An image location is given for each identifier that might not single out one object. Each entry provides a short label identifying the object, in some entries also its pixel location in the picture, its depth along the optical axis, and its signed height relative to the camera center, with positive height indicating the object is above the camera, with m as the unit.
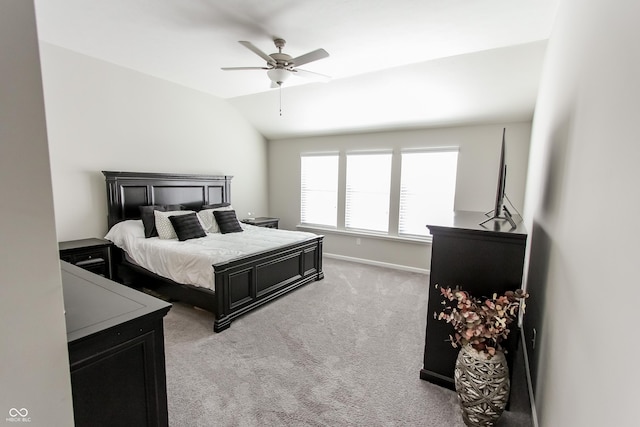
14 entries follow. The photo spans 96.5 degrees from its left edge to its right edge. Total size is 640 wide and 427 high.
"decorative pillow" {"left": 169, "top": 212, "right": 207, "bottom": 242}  3.90 -0.69
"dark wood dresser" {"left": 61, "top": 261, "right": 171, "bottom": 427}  1.04 -0.70
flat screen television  2.24 -0.07
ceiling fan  2.58 +1.12
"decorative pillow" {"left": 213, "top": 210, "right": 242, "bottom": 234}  4.55 -0.71
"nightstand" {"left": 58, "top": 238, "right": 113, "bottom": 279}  3.38 -0.96
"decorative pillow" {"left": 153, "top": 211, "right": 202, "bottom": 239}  3.90 -0.68
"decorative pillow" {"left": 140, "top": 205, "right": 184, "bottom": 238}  3.93 -0.61
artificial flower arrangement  1.69 -0.82
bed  3.07 -1.08
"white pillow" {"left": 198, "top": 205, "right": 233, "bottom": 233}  4.55 -0.70
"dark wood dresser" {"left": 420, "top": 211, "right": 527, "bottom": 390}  1.91 -0.60
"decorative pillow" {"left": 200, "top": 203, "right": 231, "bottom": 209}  4.91 -0.49
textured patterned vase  1.69 -1.21
